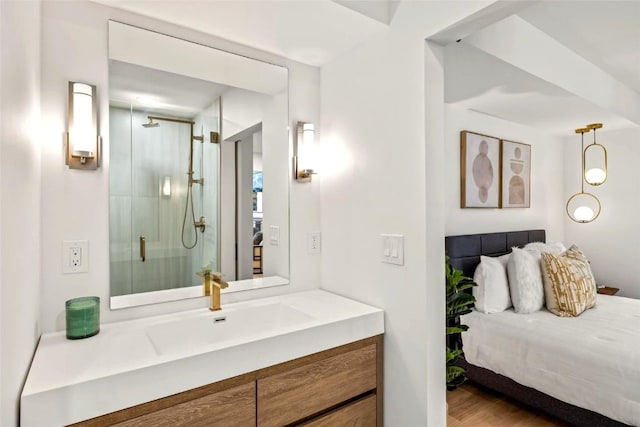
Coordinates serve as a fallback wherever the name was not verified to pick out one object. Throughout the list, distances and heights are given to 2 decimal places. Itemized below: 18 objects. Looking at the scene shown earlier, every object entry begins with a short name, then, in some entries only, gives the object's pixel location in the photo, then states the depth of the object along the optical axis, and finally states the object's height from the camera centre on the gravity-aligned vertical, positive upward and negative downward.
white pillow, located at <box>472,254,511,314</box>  2.64 -0.57
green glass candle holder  1.20 -0.36
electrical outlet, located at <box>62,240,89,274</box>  1.29 -0.16
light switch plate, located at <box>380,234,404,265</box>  1.48 -0.15
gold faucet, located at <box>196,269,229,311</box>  1.53 -0.32
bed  1.90 -0.87
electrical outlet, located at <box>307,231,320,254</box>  1.93 -0.16
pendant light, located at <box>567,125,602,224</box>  3.99 +0.07
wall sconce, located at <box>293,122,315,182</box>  1.89 +0.32
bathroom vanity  0.92 -0.48
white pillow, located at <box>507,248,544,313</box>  2.62 -0.53
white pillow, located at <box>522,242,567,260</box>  2.92 -0.31
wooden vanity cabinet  1.02 -0.61
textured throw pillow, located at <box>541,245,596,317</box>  2.57 -0.55
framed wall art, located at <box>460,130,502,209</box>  3.04 +0.37
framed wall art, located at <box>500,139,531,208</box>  3.39 +0.39
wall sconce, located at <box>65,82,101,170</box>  1.28 +0.31
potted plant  2.21 -0.63
